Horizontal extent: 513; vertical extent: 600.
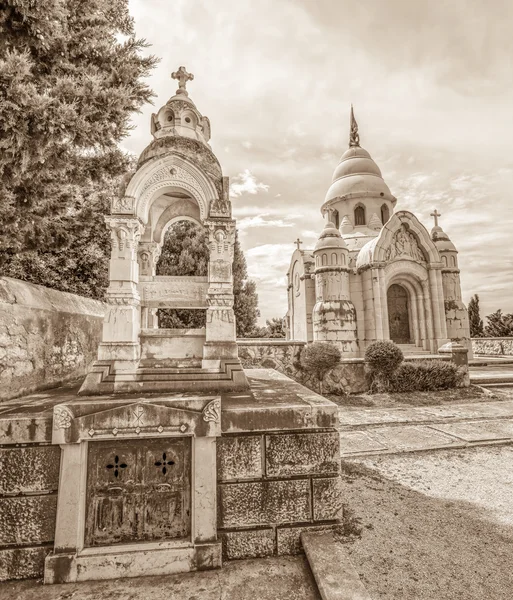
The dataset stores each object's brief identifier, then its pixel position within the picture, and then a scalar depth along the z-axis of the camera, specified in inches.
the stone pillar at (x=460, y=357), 472.1
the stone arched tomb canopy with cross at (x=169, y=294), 162.7
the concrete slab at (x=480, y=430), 260.5
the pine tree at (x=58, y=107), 150.9
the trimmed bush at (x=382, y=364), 449.4
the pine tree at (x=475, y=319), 1280.8
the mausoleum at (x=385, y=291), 605.9
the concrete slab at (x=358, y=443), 235.9
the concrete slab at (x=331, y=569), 92.3
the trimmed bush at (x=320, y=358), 452.4
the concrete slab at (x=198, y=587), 99.3
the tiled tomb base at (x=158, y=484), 109.6
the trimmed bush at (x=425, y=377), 453.7
